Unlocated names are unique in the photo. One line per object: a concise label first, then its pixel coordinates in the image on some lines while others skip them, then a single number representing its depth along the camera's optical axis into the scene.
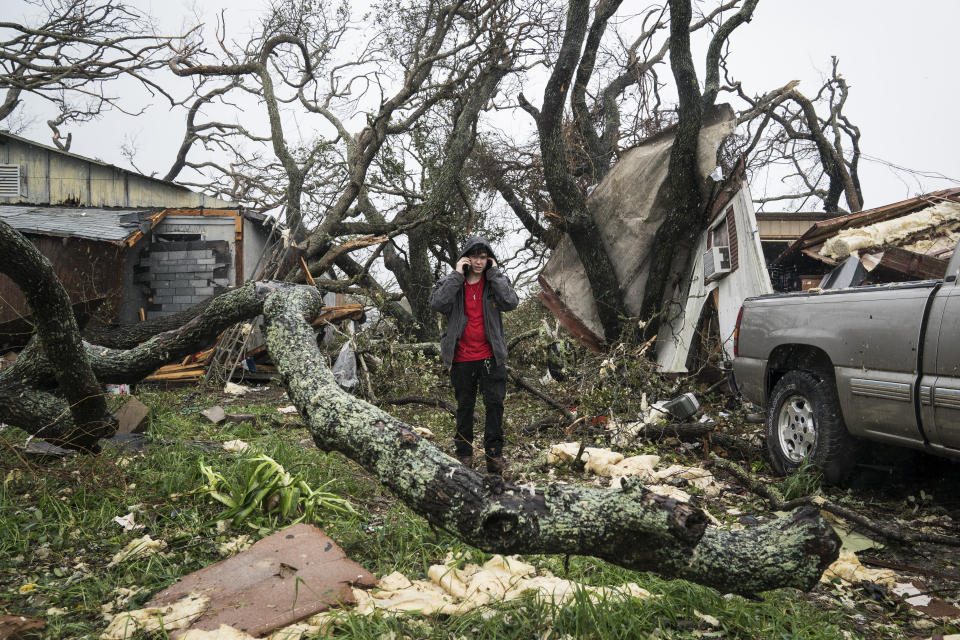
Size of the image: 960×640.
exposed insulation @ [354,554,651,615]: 2.61
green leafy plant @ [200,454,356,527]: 3.71
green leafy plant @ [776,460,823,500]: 4.52
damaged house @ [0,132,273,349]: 10.52
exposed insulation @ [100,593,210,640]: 2.39
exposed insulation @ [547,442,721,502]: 4.90
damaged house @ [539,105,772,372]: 7.39
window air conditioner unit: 7.68
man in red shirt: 5.24
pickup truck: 3.84
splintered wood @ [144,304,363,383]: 10.35
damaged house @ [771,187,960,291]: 5.68
